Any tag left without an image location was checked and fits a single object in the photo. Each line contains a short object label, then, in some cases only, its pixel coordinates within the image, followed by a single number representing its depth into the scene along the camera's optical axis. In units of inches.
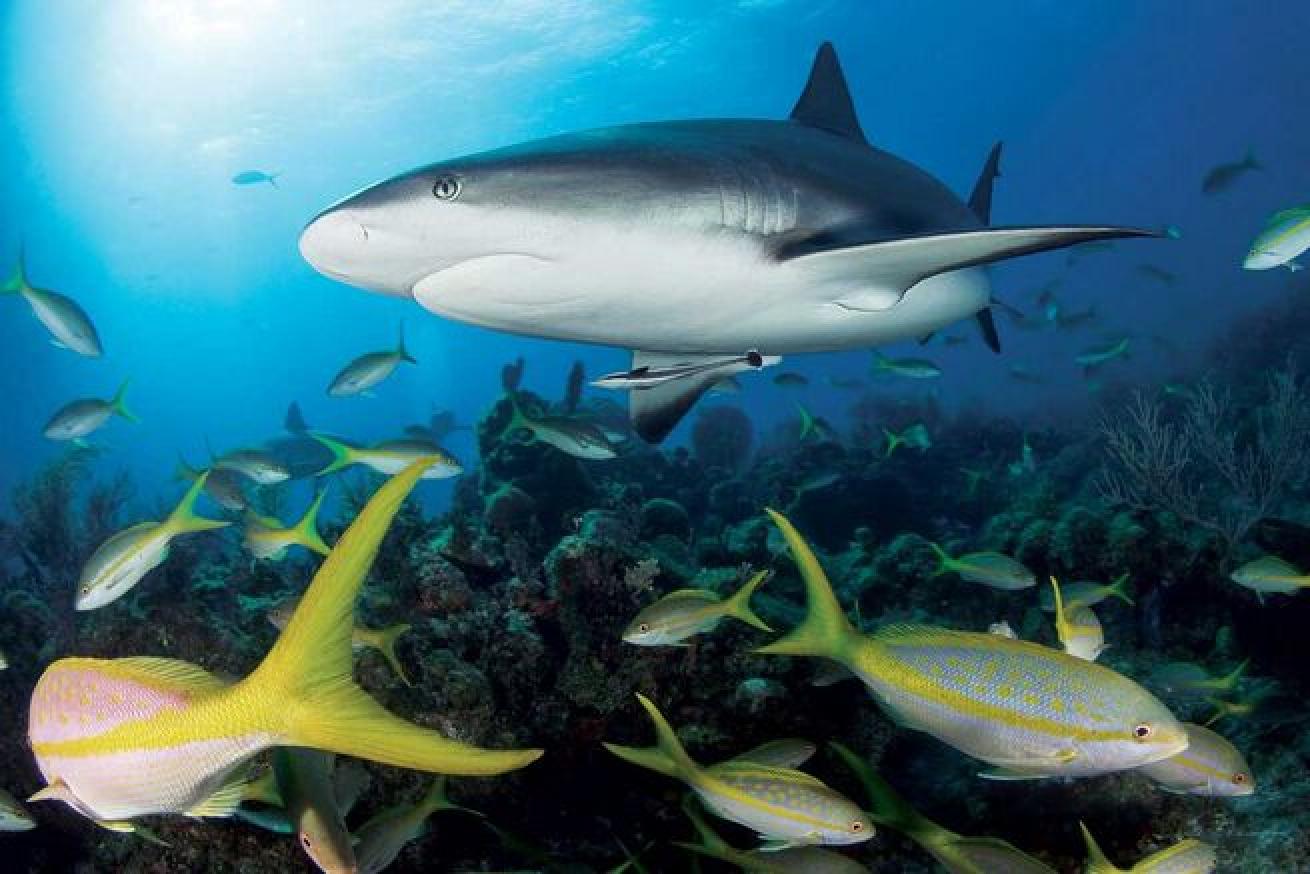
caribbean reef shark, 83.3
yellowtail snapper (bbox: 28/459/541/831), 49.9
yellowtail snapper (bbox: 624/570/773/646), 155.1
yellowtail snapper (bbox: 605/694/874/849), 105.3
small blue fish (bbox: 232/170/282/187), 1044.5
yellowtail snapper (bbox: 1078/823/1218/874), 101.0
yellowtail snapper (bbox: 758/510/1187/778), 84.4
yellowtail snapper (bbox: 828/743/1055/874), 103.4
